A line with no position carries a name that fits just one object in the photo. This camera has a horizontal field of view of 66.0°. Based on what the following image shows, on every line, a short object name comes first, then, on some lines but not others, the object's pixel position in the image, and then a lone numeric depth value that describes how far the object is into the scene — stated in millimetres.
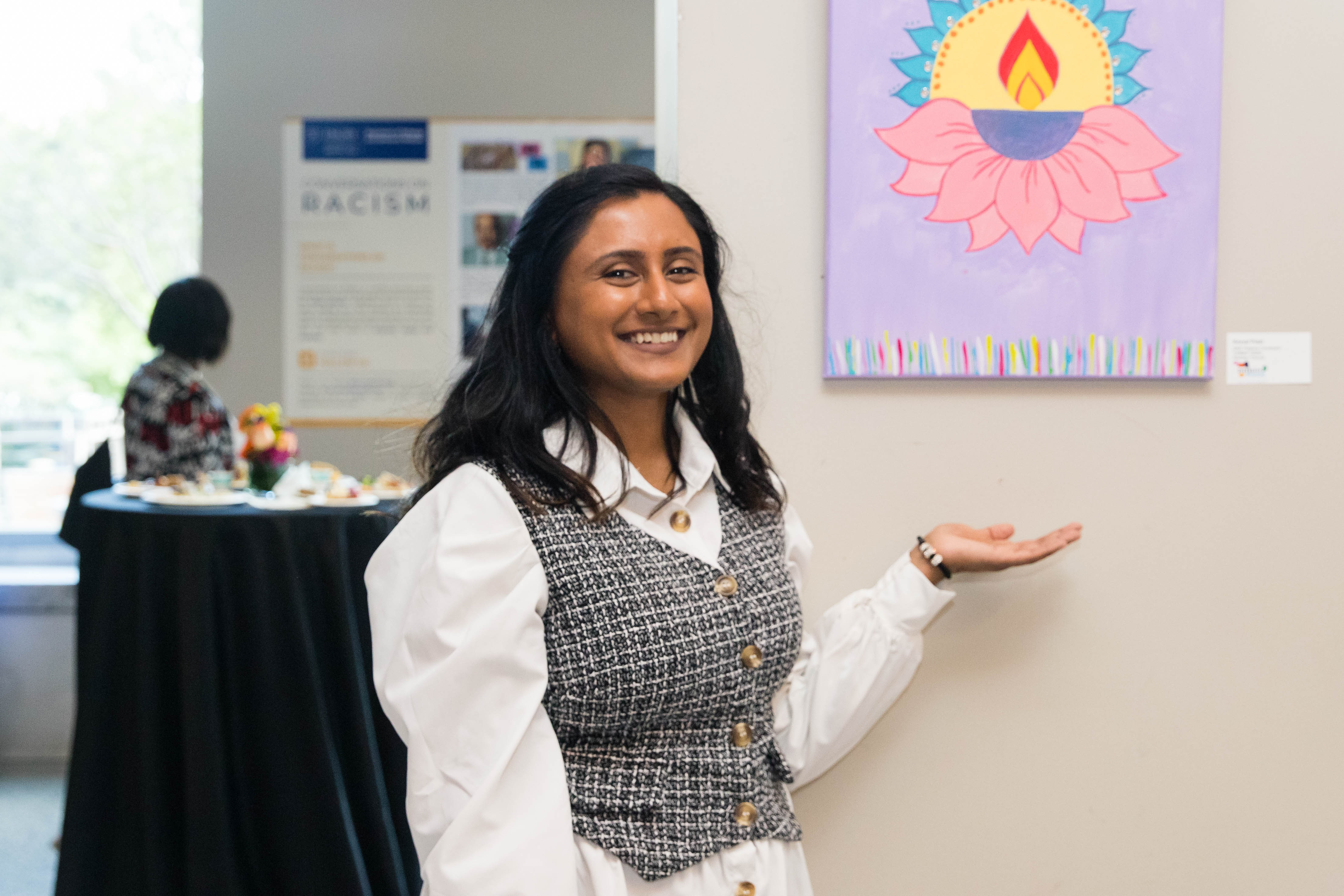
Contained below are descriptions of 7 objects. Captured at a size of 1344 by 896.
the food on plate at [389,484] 3021
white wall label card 1496
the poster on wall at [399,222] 4059
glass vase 2957
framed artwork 1423
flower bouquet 2939
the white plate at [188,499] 2576
